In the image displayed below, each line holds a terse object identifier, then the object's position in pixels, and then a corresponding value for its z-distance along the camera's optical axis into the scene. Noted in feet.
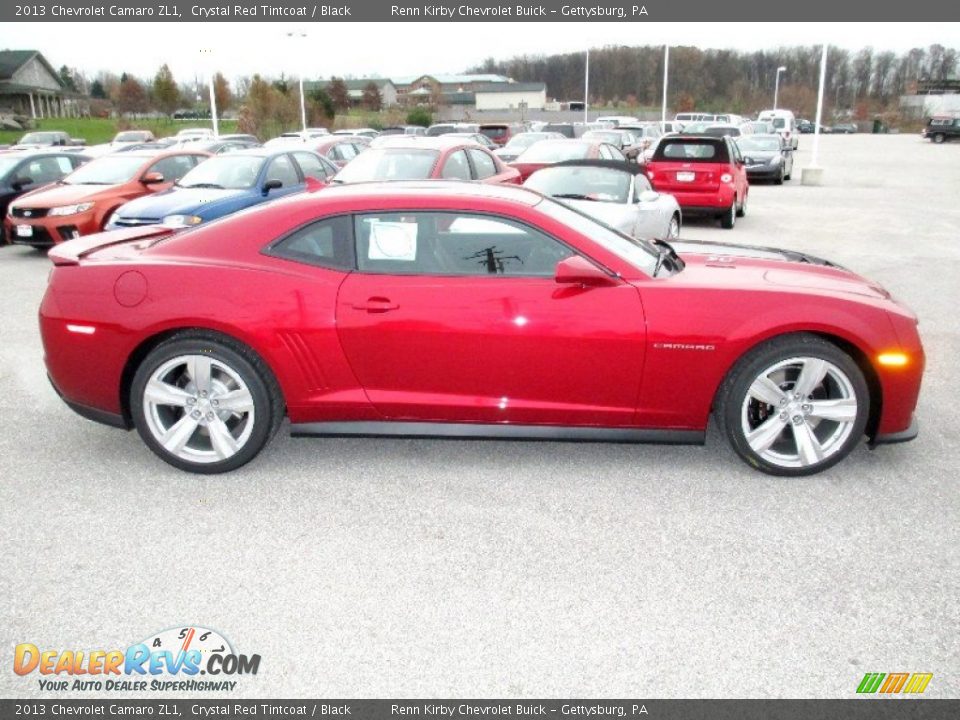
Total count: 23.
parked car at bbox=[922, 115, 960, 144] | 164.35
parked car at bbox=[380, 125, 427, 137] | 123.34
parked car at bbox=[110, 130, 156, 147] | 113.60
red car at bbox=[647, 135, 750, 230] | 45.75
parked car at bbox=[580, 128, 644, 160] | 77.73
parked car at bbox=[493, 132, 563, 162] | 74.28
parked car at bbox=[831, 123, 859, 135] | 265.13
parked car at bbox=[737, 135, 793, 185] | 76.18
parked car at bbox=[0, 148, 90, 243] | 43.57
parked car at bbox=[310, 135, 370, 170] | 52.11
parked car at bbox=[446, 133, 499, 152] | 82.37
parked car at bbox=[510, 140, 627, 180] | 45.03
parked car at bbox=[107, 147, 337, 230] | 34.65
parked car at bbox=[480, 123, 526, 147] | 103.91
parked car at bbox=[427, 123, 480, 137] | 107.96
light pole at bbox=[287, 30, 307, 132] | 141.32
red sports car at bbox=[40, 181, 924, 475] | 13.43
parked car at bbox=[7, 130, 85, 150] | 111.60
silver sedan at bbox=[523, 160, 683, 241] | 31.35
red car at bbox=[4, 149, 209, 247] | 37.83
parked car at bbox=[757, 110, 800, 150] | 146.83
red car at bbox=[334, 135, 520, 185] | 35.94
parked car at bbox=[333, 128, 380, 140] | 110.40
